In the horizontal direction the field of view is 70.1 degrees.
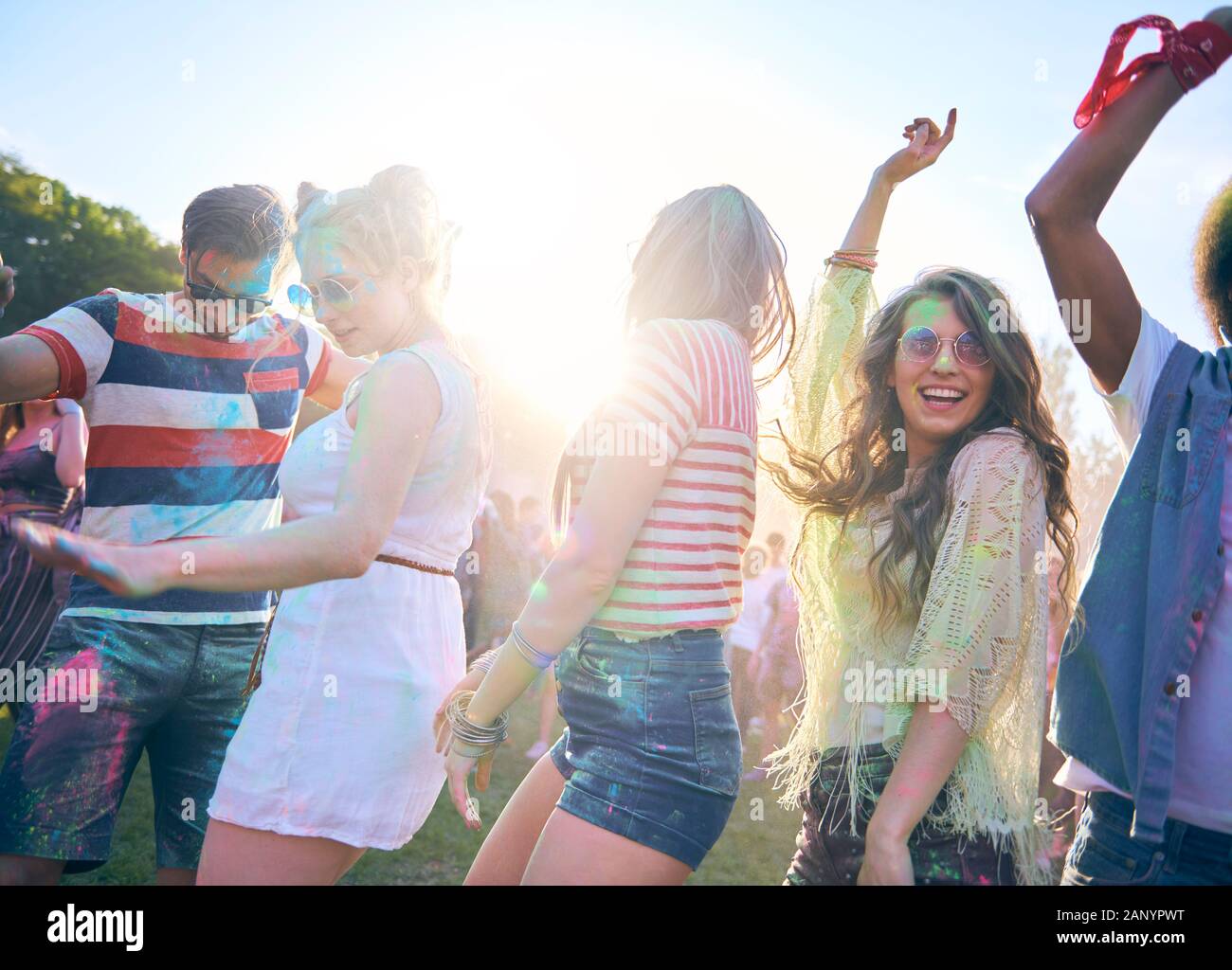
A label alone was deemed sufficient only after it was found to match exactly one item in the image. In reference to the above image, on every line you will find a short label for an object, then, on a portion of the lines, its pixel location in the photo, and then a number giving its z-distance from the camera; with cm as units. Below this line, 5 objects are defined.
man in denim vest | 174
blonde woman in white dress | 182
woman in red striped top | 171
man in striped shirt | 226
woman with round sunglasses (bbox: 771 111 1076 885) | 182
